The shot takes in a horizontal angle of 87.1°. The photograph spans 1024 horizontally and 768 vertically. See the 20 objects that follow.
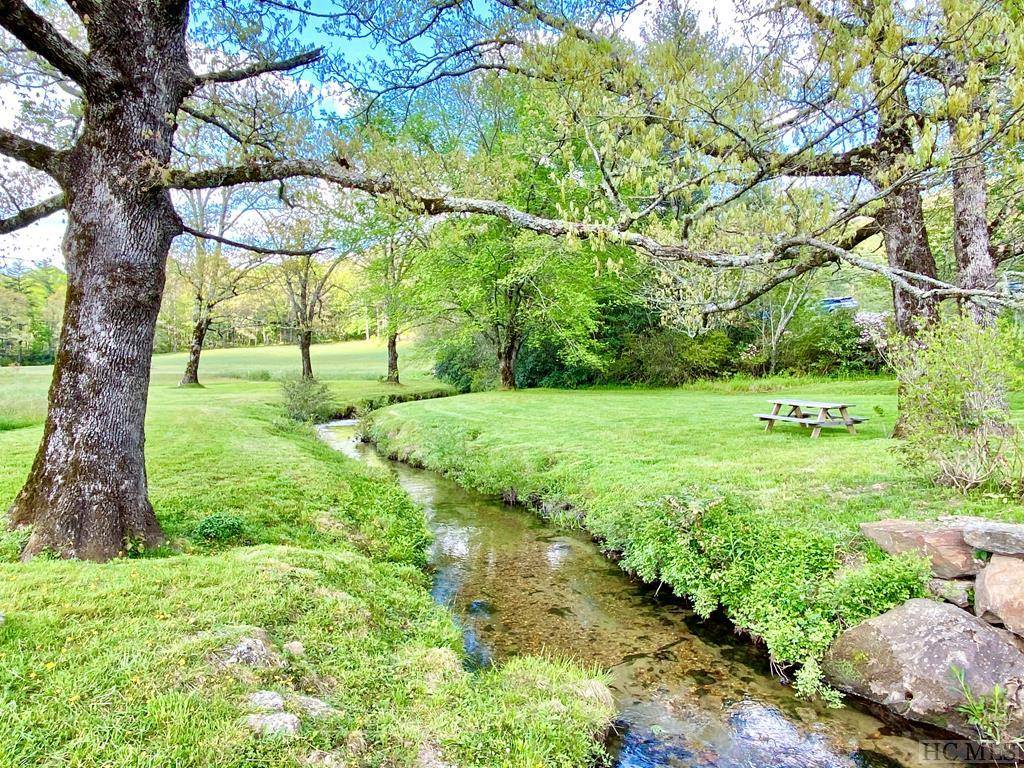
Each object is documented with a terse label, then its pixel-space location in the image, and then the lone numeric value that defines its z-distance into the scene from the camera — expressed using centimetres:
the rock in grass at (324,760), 309
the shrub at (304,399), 2083
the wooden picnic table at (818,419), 1205
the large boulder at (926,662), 440
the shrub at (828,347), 2655
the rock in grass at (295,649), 404
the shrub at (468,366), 2873
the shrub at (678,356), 2752
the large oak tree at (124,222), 503
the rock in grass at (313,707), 349
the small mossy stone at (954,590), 501
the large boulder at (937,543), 520
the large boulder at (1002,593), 462
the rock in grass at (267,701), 336
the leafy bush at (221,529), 628
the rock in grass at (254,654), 370
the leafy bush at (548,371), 2892
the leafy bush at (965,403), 666
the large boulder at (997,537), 490
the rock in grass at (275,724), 317
